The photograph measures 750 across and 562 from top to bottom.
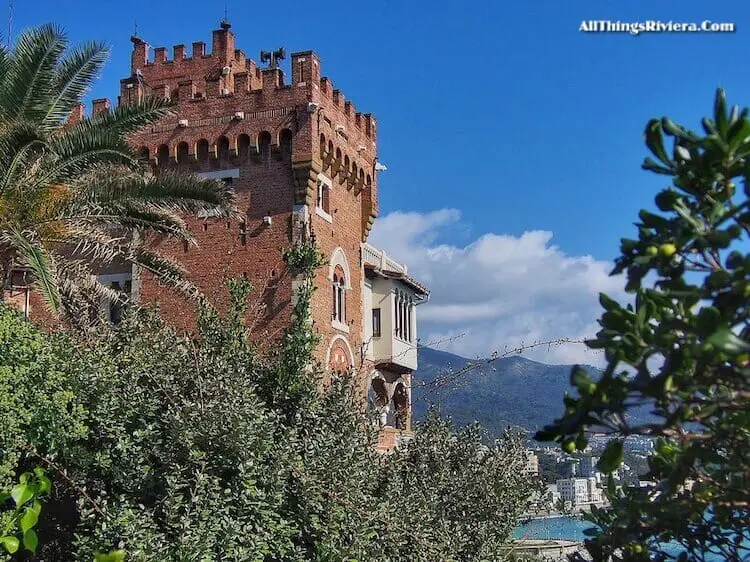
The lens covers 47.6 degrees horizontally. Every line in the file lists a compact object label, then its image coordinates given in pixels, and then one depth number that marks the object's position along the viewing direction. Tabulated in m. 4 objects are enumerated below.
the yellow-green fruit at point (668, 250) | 3.39
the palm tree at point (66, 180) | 12.36
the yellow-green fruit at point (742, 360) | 2.99
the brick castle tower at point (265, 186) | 20.62
